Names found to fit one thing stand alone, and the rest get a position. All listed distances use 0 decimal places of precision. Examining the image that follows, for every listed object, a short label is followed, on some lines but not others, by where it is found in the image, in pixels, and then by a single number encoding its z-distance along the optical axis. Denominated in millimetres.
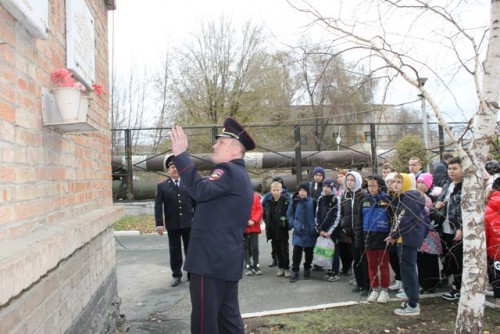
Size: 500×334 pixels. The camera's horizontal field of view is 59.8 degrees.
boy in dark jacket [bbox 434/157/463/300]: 5352
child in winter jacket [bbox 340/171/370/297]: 5789
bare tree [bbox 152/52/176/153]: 22789
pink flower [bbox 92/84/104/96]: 3438
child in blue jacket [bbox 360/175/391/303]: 5445
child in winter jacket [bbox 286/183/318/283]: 6762
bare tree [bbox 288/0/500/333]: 3693
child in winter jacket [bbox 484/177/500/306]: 4707
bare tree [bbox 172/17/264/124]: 23234
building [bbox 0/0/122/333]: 1979
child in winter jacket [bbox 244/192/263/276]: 7281
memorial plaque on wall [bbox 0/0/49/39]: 1961
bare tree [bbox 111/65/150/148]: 20066
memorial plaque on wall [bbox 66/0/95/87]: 3158
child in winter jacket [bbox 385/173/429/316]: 4762
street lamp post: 8098
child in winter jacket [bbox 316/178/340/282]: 6664
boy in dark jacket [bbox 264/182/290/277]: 7074
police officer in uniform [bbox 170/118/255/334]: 3178
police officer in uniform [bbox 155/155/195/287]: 6742
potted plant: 2535
